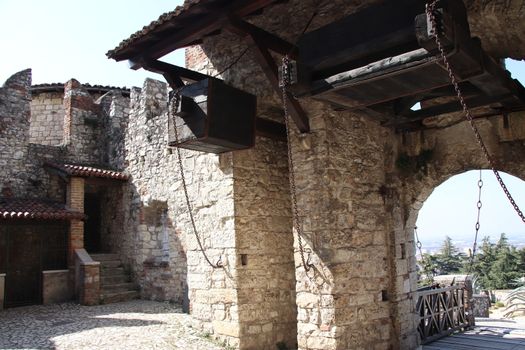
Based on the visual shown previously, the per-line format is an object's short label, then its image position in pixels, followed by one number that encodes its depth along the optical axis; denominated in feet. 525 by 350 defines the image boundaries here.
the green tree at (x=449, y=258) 102.42
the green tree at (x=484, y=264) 83.31
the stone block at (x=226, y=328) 18.20
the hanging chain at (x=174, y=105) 15.93
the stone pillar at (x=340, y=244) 16.07
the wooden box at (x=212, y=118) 15.57
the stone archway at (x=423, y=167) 17.49
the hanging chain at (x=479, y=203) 17.82
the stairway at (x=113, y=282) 35.19
